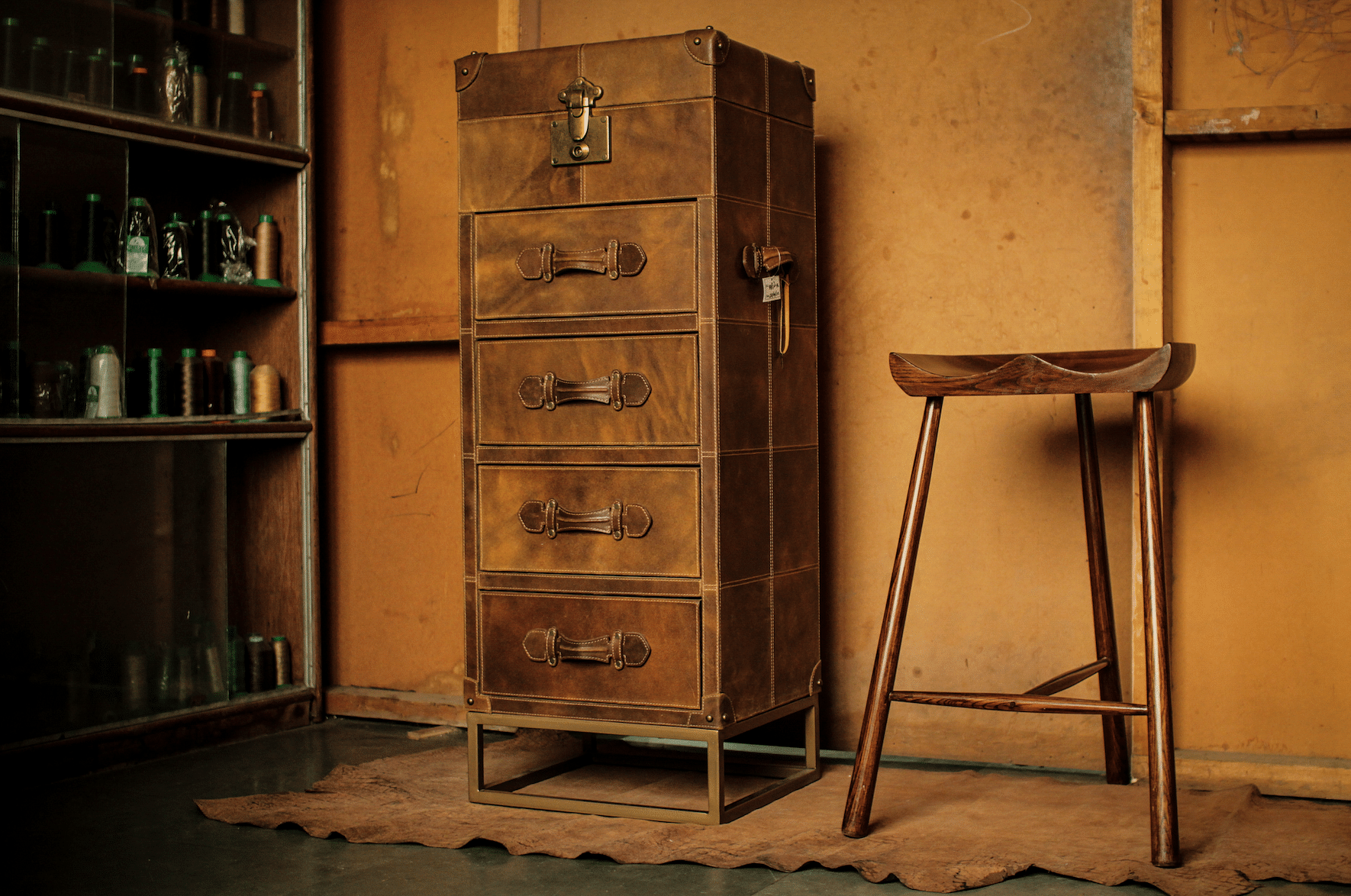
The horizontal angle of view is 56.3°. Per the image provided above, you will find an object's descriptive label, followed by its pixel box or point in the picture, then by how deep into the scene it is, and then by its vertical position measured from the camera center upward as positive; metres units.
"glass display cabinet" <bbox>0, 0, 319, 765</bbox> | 2.82 +0.15
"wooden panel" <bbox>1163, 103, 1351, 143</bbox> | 2.61 +0.62
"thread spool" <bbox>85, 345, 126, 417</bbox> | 2.99 +0.13
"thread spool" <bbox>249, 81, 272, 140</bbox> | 3.39 +0.87
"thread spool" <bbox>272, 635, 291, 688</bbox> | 3.47 -0.62
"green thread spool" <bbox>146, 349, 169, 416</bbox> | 3.20 +0.14
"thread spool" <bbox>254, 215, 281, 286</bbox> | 3.47 +0.50
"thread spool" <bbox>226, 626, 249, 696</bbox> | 3.38 -0.62
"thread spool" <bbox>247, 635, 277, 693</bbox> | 3.41 -0.64
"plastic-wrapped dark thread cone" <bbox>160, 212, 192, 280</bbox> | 3.35 +0.49
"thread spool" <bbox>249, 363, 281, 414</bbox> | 3.45 +0.12
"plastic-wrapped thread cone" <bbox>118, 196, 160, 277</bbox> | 3.12 +0.48
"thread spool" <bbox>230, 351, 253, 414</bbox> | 3.43 +0.13
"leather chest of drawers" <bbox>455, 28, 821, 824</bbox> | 2.40 +0.07
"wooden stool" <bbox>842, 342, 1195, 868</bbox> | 2.10 -0.22
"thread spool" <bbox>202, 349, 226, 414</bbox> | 3.35 +0.14
